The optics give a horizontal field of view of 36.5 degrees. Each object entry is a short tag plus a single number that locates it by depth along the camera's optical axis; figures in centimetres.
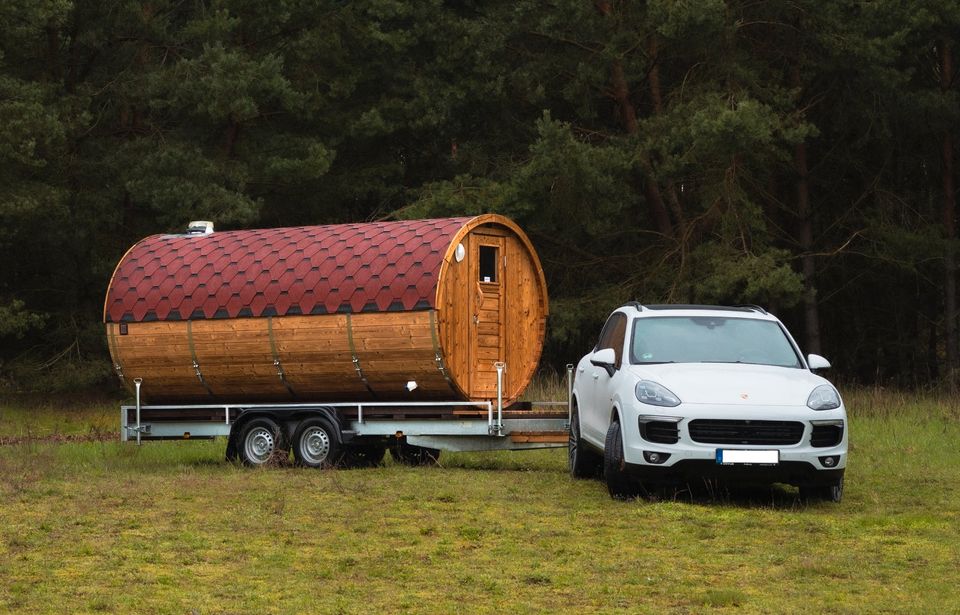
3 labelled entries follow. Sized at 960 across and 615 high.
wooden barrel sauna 1770
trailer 1742
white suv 1295
